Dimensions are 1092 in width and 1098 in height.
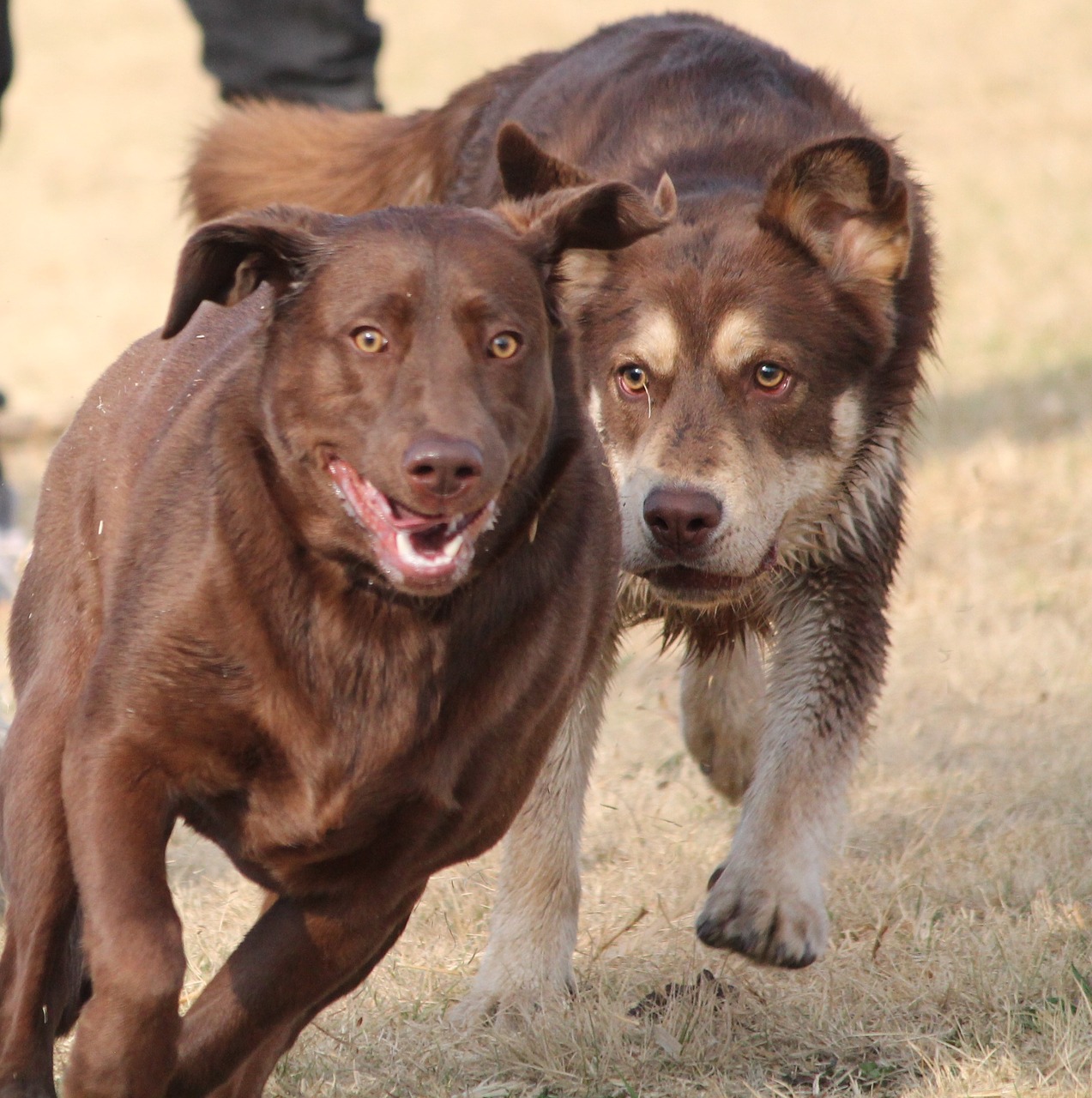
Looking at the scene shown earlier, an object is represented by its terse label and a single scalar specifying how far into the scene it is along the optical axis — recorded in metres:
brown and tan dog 8.28
